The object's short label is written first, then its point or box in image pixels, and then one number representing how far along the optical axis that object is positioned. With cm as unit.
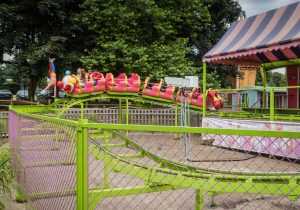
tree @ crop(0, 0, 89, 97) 2003
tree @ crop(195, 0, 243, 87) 2412
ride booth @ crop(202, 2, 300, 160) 980
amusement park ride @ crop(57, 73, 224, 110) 1395
